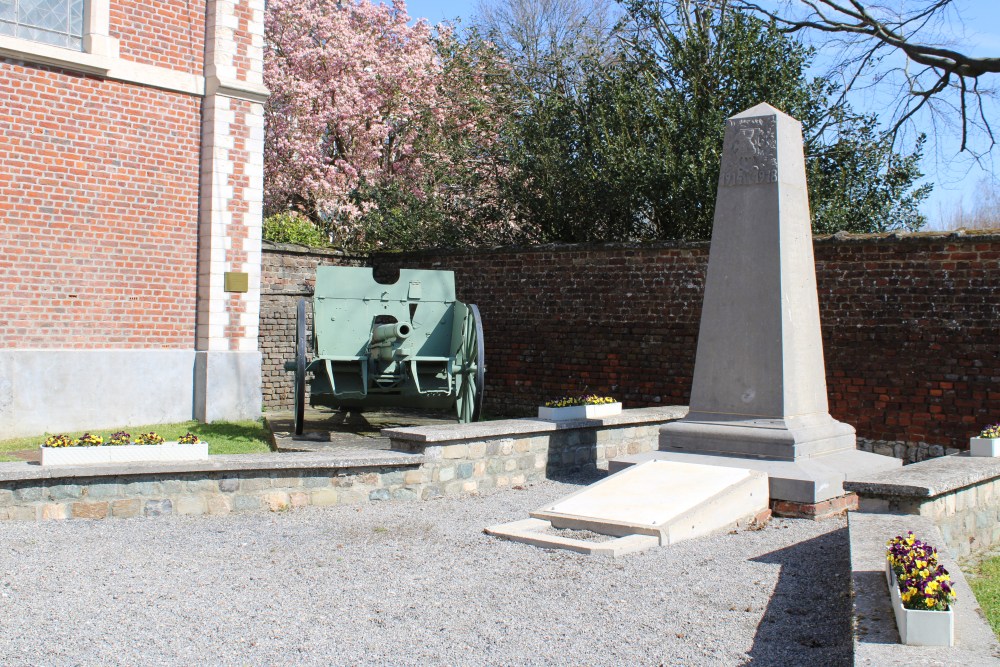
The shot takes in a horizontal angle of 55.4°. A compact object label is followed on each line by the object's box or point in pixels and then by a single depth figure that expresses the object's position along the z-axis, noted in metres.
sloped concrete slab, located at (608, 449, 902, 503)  6.43
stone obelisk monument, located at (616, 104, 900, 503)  6.91
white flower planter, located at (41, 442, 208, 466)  5.77
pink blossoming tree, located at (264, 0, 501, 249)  19.50
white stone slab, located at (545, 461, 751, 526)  5.77
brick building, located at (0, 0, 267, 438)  9.63
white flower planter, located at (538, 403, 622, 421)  8.39
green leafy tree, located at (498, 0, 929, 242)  13.09
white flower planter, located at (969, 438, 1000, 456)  6.86
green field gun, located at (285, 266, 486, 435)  9.26
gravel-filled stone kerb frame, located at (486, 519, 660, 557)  5.23
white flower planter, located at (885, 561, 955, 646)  3.13
